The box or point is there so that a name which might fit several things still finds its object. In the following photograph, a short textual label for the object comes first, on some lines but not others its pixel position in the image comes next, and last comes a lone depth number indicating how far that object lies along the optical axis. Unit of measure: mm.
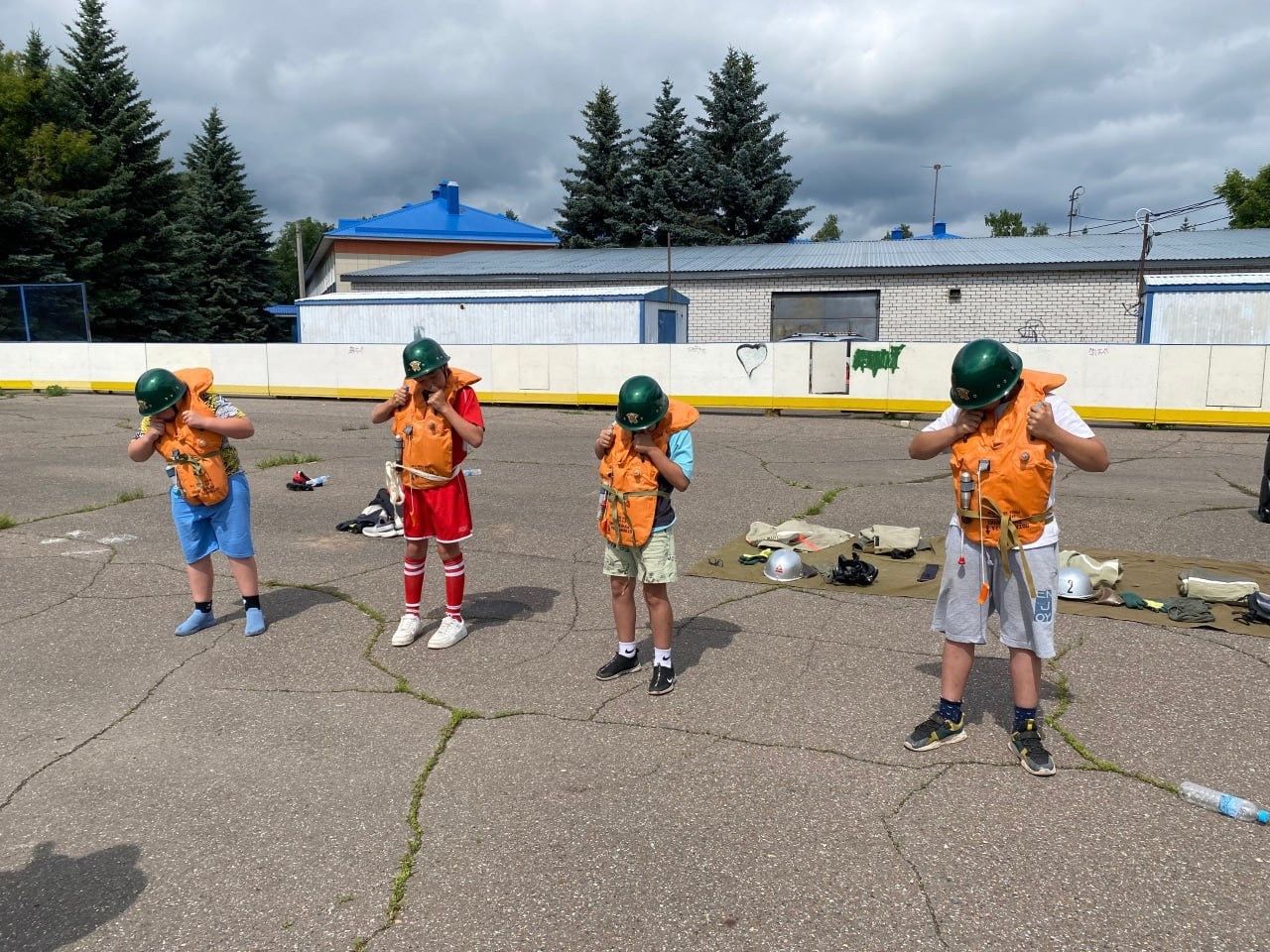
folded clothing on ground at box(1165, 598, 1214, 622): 5387
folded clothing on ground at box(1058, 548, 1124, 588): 6062
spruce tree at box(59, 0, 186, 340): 38656
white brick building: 27281
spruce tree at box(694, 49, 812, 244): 47625
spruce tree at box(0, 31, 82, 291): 35250
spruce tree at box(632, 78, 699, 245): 48000
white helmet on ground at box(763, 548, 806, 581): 6391
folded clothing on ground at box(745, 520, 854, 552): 7336
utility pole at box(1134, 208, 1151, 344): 25547
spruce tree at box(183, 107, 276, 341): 50191
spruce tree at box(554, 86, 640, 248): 49531
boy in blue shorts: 4980
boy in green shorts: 4105
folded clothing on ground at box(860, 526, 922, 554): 7109
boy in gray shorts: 3350
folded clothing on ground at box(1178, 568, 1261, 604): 5734
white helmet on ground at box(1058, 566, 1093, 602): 5801
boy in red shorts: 4906
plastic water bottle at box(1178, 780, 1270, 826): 3250
